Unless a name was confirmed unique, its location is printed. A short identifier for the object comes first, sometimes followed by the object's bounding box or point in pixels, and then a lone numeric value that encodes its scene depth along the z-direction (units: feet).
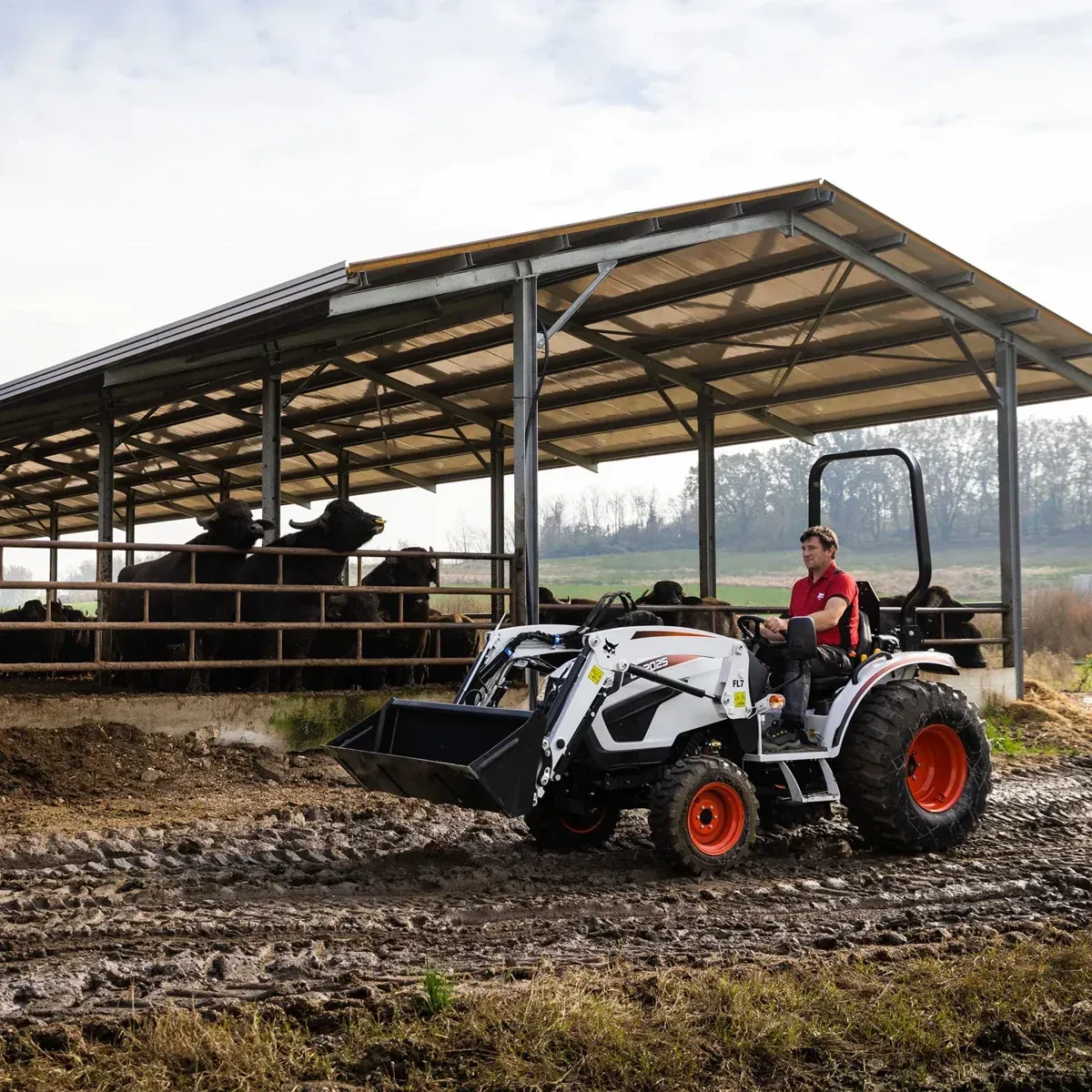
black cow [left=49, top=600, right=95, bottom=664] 57.16
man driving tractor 21.49
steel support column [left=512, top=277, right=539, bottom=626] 35.29
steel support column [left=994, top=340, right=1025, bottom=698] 49.06
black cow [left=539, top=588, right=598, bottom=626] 43.07
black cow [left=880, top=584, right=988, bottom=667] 52.03
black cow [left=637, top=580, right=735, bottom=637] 50.47
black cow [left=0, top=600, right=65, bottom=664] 54.70
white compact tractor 18.98
